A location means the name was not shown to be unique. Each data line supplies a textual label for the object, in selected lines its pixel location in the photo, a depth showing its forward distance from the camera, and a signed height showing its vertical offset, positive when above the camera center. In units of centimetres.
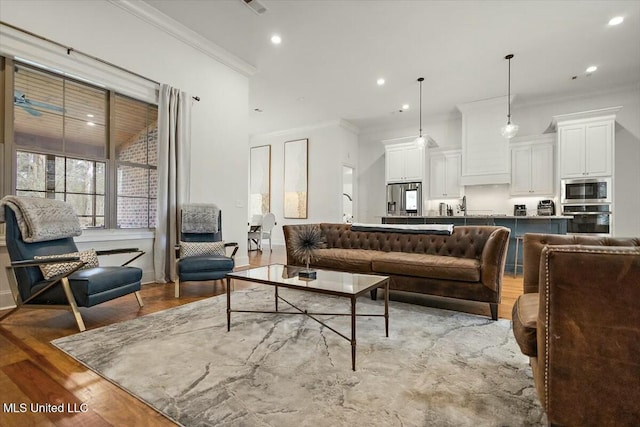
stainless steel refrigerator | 750 +41
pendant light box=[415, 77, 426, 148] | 606 +146
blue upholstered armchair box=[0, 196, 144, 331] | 238 -51
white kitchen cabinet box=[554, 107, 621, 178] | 550 +135
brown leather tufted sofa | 277 -46
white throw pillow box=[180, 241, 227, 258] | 367 -43
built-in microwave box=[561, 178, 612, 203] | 547 +47
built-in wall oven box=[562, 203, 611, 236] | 543 -6
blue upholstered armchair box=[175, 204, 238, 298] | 343 -41
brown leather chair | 107 -44
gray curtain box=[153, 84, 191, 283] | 406 +53
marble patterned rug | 140 -91
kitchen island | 484 -13
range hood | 644 +153
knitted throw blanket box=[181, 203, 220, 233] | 395 -6
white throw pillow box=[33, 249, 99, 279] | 250 -45
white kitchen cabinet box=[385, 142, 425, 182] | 748 +132
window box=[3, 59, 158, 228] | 316 +77
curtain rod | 289 +175
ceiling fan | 309 +115
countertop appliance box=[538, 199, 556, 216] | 616 +15
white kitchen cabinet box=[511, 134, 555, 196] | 633 +106
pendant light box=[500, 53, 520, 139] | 511 +143
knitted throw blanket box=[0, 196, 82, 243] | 247 -4
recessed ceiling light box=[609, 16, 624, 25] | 393 +254
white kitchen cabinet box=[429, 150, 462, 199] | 735 +100
